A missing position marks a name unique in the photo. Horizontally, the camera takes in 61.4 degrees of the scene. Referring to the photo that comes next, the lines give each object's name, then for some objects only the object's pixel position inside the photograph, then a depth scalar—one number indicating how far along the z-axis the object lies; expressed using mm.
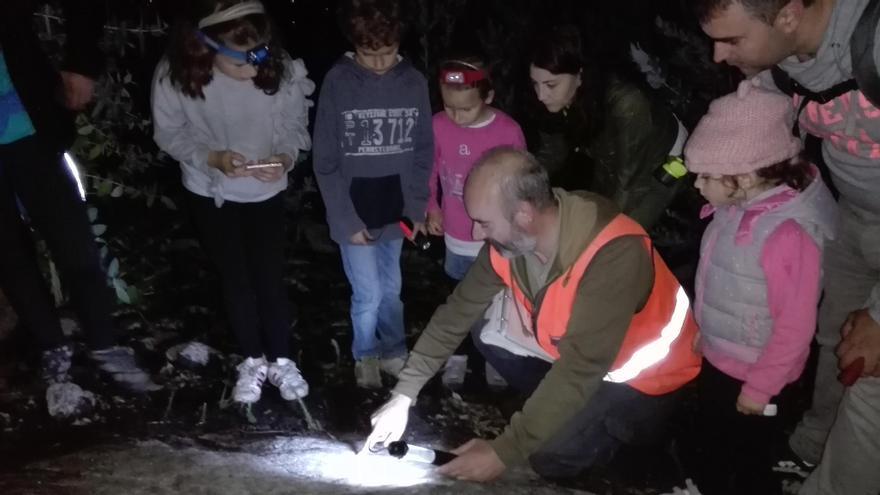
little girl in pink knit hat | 2635
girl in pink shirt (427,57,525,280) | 3752
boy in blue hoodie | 3615
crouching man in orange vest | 2646
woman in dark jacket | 3609
